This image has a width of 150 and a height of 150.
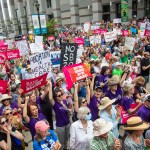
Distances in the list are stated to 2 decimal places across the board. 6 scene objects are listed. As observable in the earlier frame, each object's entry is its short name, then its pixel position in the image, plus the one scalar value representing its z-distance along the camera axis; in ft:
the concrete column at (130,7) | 97.25
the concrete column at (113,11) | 109.70
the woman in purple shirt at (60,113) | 15.28
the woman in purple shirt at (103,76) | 21.76
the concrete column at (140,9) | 96.78
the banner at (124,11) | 89.21
